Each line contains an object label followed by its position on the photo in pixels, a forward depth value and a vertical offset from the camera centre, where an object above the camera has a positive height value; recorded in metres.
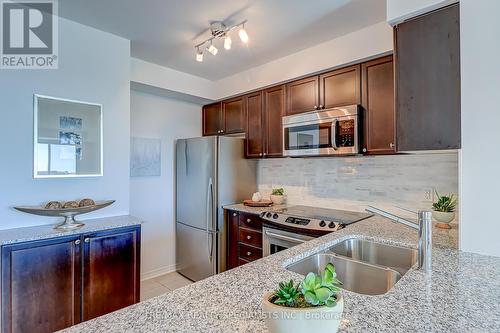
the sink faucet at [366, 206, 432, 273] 1.17 -0.33
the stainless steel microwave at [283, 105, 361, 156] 2.41 +0.34
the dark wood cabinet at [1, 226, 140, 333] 1.71 -0.79
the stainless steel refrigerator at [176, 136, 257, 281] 3.12 -0.32
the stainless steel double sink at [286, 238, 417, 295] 1.33 -0.53
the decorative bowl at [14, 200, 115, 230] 1.92 -0.33
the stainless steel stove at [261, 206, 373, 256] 2.33 -0.52
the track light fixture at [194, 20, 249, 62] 2.18 +1.18
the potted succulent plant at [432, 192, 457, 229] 1.93 -0.33
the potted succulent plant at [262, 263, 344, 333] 0.60 -0.32
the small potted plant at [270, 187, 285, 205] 3.27 -0.36
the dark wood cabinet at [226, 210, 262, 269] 2.84 -0.79
